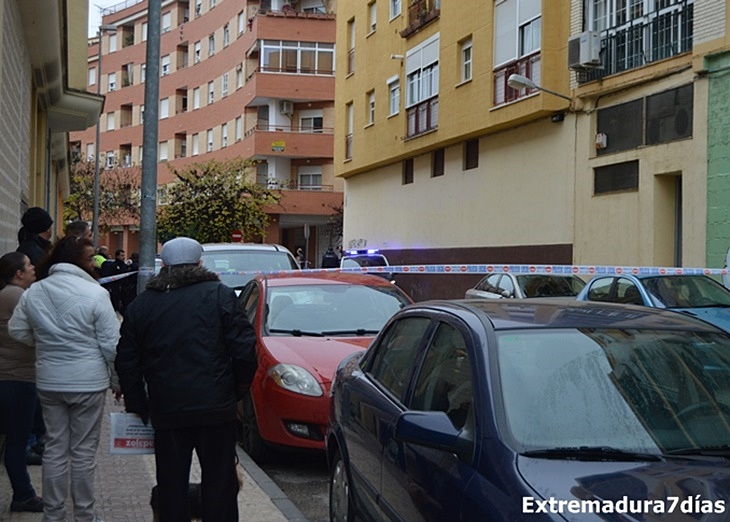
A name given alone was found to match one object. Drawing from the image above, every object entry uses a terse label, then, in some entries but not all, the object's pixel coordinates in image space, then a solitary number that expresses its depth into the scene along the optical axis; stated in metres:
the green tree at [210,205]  37.47
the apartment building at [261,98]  45.59
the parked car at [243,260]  13.41
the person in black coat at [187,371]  4.51
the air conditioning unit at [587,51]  20.31
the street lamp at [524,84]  20.58
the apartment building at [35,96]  9.70
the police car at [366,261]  25.09
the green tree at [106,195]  49.06
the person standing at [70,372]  5.00
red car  7.22
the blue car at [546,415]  3.11
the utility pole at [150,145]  9.83
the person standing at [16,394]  5.52
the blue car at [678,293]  11.78
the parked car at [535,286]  15.80
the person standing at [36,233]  7.03
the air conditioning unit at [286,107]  46.31
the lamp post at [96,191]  34.69
